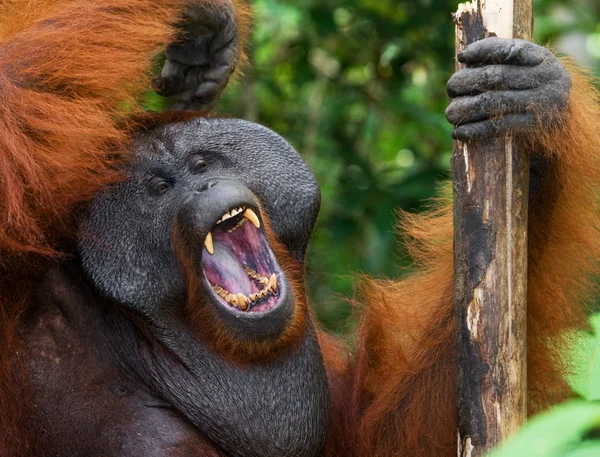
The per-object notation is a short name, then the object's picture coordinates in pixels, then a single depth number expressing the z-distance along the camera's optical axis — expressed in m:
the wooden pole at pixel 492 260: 4.15
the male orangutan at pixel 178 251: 4.20
